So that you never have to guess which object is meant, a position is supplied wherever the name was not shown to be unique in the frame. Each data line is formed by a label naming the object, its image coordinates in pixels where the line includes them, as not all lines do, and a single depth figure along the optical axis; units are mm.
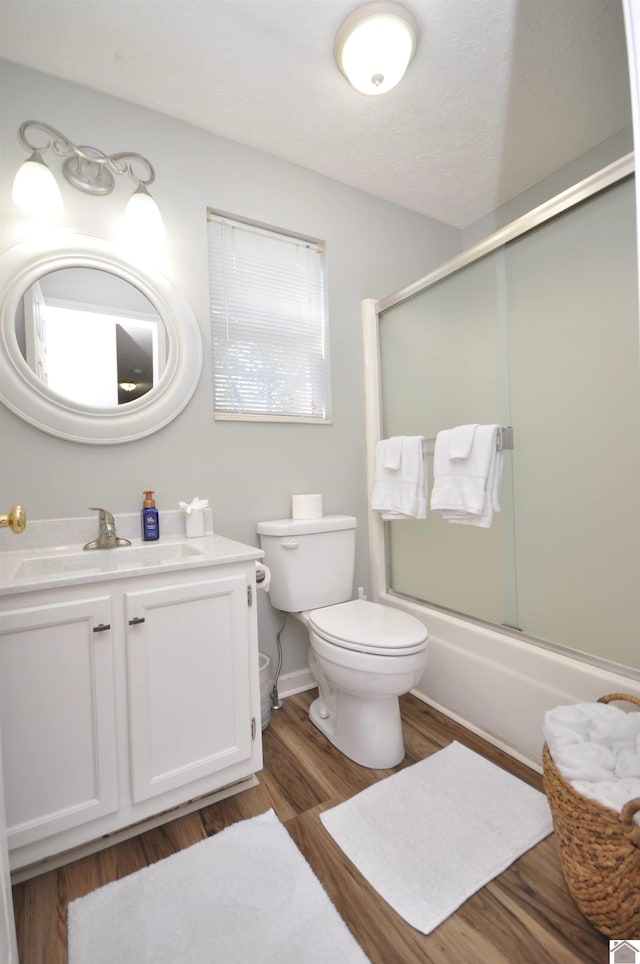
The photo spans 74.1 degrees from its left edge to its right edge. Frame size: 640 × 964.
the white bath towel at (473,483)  1561
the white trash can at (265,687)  1696
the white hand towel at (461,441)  1615
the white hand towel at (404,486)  1865
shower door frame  1321
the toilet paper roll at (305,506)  1909
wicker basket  844
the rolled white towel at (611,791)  885
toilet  1389
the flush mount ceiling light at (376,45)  1334
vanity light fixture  1396
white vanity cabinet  1037
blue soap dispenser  1580
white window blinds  1854
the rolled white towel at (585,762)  961
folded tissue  1657
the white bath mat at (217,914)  917
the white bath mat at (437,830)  1041
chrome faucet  1485
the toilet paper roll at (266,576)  1439
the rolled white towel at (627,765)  966
